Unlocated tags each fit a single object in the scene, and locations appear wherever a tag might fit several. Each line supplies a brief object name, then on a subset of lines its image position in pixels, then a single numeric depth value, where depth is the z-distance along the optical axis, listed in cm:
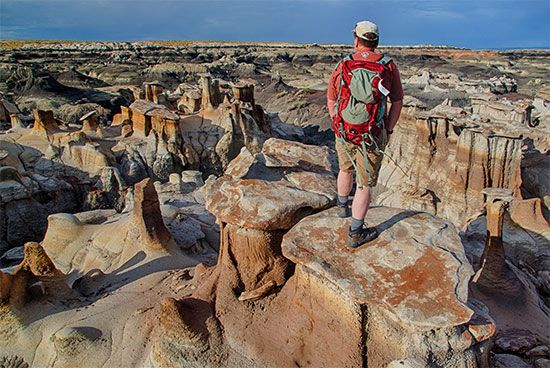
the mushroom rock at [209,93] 2034
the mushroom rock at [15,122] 1708
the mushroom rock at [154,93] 2194
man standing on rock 340
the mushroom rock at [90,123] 1802
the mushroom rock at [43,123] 1647
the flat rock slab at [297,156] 563
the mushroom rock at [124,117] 1930
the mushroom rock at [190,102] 2183
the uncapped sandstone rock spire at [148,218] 698
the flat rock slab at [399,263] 323
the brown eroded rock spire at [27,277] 545
